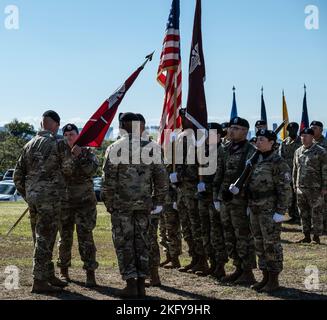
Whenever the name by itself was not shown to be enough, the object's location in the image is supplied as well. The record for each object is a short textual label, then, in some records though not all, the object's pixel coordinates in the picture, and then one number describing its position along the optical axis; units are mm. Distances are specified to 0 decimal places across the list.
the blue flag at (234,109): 18719
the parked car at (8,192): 28031
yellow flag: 19766
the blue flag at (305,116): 20234
